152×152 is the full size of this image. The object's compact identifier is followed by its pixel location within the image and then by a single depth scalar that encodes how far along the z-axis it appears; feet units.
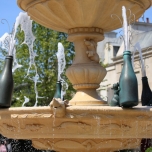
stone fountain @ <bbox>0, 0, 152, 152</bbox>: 14.75
